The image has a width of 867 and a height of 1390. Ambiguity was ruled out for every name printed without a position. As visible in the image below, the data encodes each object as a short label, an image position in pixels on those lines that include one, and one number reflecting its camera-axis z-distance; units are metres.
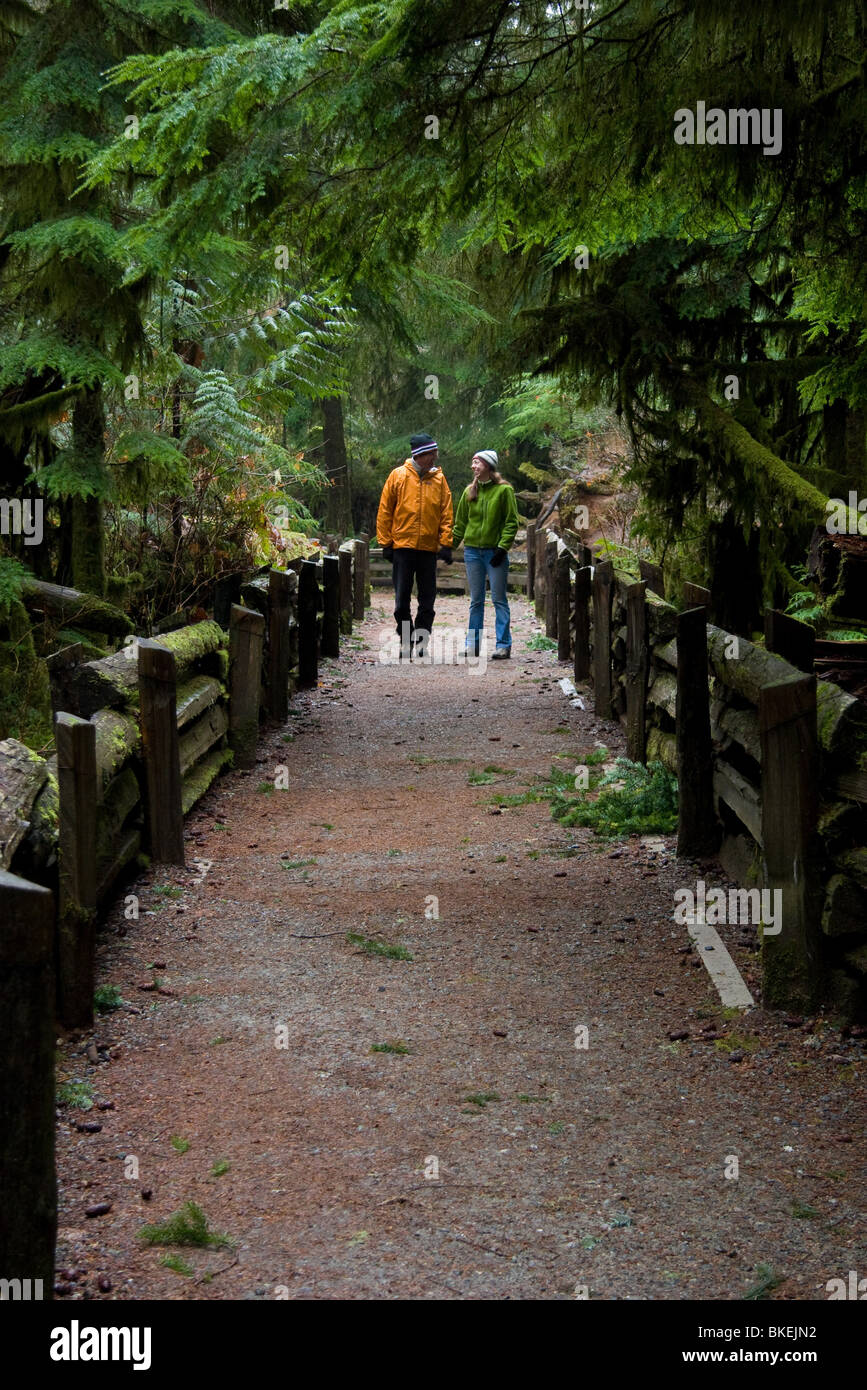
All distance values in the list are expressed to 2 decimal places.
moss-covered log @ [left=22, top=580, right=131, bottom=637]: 9.52
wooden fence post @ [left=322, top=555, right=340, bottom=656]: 15.24
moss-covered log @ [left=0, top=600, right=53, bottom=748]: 8.45
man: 13.99
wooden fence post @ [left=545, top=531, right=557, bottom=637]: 16.95
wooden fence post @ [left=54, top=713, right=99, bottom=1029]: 5.05
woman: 14.27
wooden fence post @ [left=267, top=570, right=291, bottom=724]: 11.07
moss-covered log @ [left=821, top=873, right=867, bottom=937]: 4.89
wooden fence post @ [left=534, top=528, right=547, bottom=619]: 20.65
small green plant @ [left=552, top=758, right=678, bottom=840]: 7.99
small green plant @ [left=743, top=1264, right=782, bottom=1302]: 3.40
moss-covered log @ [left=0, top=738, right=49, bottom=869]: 4.34
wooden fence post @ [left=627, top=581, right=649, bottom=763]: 9.25
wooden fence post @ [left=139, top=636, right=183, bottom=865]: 6.90
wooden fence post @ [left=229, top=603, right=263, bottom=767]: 9.64
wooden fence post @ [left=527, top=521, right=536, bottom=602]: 23.56
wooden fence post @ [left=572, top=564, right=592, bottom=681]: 13.31
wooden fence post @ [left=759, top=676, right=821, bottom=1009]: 5.06
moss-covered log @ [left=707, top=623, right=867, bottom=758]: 5.06
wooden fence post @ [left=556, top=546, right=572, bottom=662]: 15.28
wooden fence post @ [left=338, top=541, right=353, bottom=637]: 17.70
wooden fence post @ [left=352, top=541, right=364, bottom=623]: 19.33
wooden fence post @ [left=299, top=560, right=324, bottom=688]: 13.11
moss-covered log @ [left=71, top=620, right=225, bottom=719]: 6.46
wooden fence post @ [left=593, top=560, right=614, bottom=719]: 11.41
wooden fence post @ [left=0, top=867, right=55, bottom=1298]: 2.76
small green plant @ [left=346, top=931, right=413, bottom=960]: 6.05
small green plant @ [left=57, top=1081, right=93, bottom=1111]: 4.52
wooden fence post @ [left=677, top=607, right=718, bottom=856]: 6.98
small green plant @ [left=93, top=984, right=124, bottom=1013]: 5.36
